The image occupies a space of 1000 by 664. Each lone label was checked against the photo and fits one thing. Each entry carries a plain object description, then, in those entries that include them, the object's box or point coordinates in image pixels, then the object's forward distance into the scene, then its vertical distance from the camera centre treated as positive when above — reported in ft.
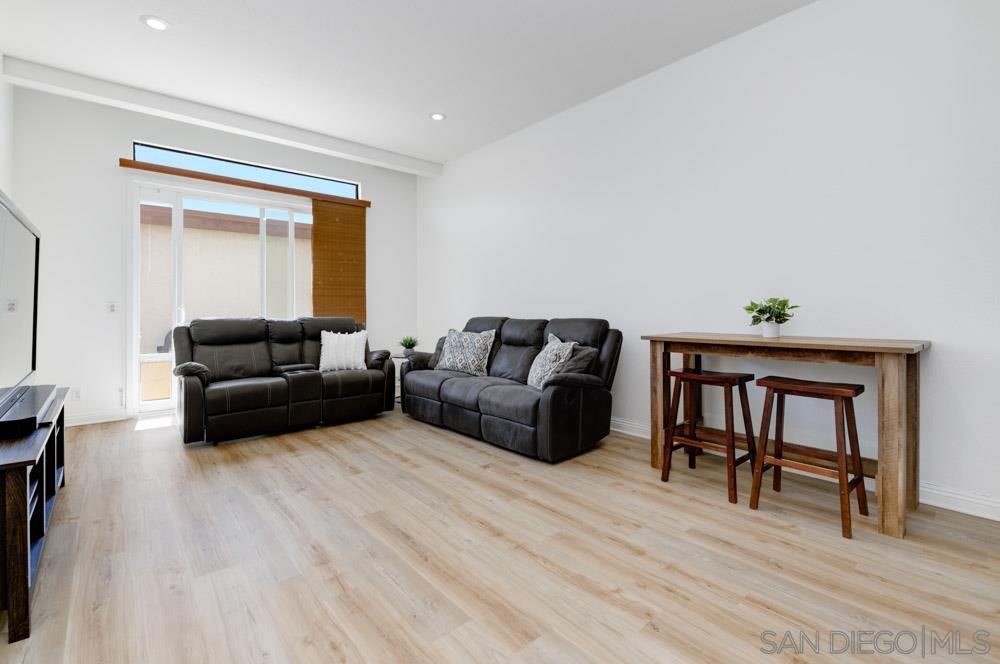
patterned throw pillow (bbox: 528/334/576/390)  11.58 -0.76
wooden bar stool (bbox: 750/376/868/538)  6.95 -1.81
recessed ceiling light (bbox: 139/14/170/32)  9.45 +6.43
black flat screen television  6.37 +0.42
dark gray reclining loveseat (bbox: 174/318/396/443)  11.68 -1.47
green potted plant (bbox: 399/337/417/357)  16.96 -0.46
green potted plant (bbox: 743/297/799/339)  8.59 +0.36
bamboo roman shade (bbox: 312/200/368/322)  18.17 +2.88
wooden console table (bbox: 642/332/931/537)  6.87 -0.74
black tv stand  4.74 -2.21
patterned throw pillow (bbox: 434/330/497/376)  14.26 -0.68
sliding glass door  14.87 +2.25
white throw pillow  14.55 -0.68
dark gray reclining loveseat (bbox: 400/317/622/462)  10.45 -1.66
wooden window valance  14.33 +5.23
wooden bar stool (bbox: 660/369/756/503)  8.38 -1.86
